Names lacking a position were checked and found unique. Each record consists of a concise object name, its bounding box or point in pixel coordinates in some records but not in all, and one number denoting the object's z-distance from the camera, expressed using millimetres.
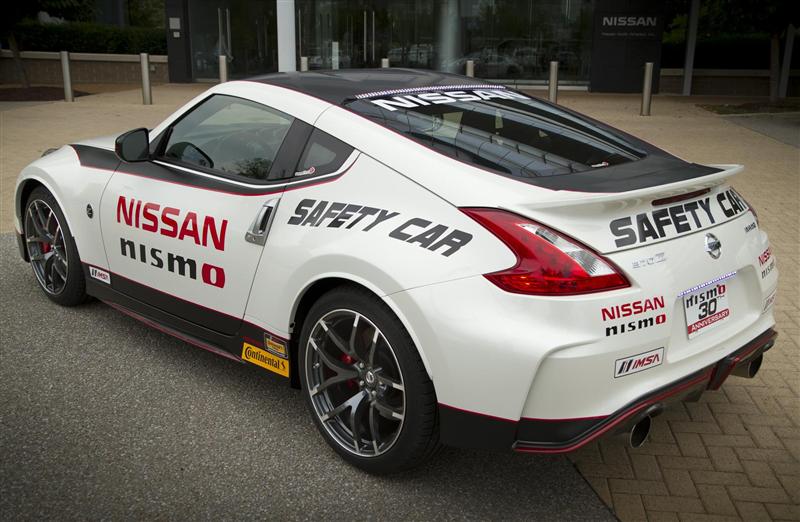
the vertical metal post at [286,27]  15320
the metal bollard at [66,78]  18902
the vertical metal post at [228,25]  26016
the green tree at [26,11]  20109
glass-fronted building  24000
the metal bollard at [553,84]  17006
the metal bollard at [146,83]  17984
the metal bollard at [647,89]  17109
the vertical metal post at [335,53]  25547
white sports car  2637
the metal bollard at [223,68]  18188
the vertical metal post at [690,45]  21703
